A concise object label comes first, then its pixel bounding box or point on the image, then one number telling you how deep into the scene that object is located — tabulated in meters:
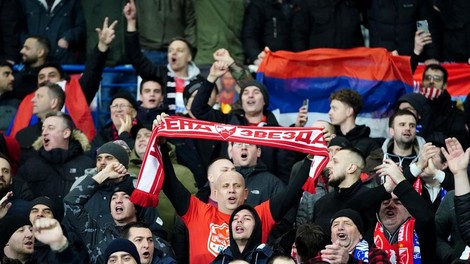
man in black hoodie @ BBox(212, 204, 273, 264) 14.21
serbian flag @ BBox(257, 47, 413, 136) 18.69
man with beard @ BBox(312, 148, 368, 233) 15.23
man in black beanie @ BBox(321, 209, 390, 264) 13.93
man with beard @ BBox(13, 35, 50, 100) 19.23
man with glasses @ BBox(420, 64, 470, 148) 18.17
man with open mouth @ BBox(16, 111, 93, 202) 16.72
